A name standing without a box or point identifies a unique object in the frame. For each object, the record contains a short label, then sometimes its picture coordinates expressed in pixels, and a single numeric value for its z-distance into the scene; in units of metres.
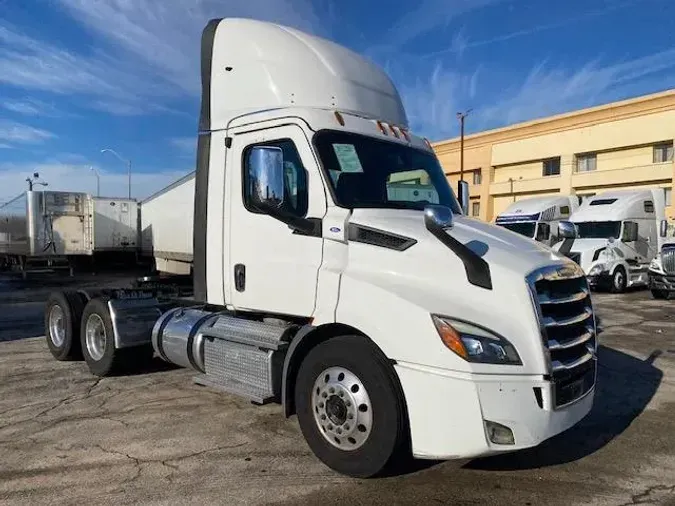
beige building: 37.47
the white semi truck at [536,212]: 23.09
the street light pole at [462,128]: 43.57
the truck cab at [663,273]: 17.06
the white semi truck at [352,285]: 3.86
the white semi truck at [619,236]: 19.88
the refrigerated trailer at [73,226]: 24.09
